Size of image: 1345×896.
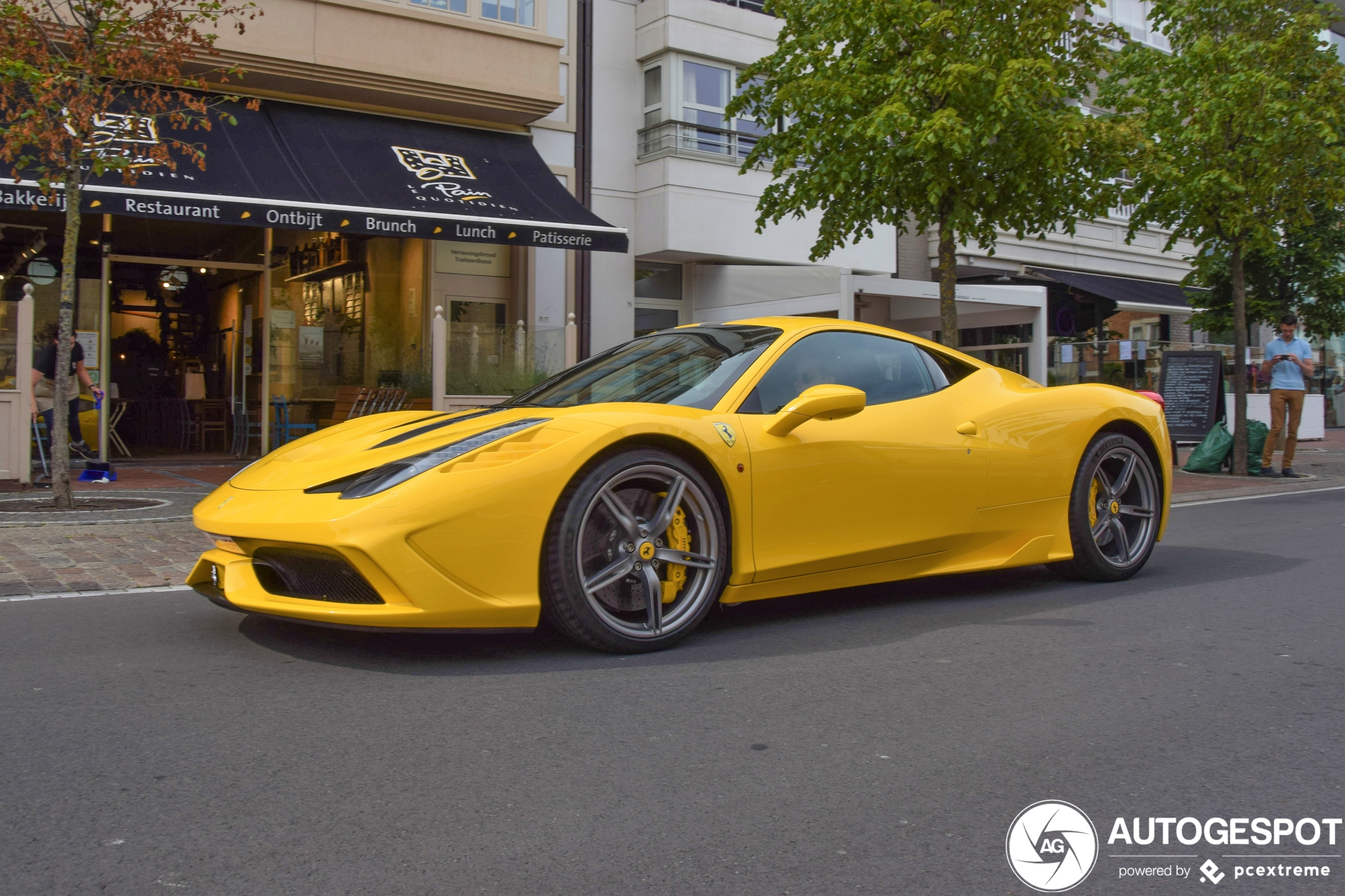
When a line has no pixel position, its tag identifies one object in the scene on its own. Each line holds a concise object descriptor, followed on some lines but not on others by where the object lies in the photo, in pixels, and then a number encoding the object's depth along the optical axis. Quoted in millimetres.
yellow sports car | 3910
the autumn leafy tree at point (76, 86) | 8328
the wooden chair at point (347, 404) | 14430
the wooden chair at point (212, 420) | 15727
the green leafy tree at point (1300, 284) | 18406
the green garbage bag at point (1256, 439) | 14570
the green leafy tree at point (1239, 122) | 13500
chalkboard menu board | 15328
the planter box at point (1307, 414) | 19844
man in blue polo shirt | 13625
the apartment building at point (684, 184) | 17406
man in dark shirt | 10766
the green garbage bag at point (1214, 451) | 14227
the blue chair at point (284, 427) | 14648
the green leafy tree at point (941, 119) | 10977
